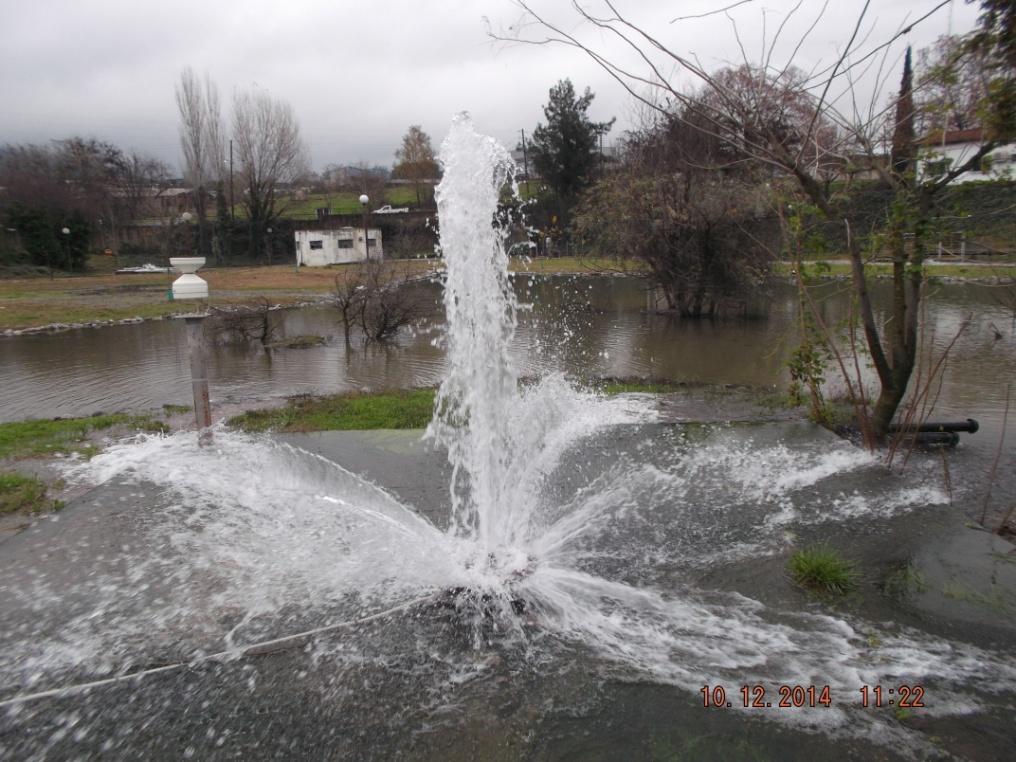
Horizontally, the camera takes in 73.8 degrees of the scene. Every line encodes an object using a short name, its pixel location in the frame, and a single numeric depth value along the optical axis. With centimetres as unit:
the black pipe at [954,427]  600
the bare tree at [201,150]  4922
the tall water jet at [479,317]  437
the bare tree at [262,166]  5034
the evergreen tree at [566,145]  4412
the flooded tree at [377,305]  1697
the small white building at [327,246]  4762
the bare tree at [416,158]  6066
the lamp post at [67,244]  4019
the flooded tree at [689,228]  1762
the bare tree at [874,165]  490
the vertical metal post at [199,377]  639
